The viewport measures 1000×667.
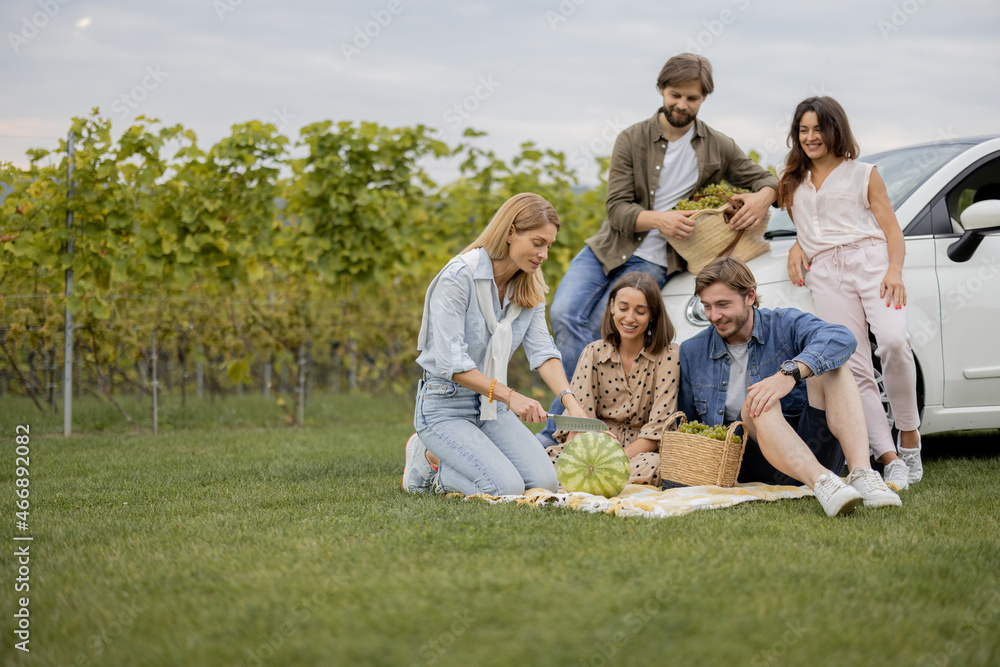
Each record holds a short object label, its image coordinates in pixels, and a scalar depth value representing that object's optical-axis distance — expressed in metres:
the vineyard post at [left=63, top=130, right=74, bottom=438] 7.48
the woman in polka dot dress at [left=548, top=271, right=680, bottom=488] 4.76
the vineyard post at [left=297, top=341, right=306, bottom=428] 8.61
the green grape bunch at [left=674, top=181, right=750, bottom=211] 5.27
